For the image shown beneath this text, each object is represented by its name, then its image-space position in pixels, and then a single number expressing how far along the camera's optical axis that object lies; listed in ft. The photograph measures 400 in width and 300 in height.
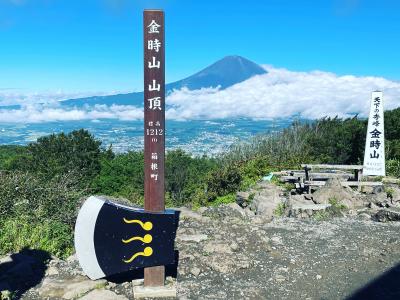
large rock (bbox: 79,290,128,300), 15.97
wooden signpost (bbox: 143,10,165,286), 15.53
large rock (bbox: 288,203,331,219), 29.78
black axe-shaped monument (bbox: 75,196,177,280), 16.05
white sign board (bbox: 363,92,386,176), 40.70
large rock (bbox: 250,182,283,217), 32.55
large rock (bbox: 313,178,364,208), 32.42
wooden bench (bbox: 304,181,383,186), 39.60
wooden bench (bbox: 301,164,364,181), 41.52
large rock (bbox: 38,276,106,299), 16.33
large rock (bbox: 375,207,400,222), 27.81
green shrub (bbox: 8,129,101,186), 102.17
